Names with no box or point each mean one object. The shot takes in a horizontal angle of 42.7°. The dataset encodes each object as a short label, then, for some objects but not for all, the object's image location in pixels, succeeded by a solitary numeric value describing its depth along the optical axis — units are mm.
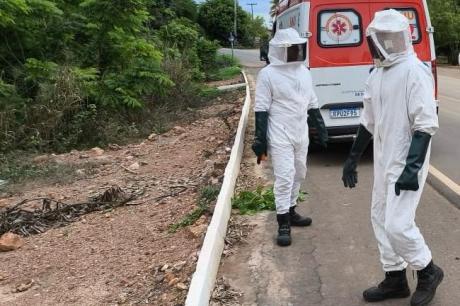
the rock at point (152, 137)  11874
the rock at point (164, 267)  4918
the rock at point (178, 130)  12812
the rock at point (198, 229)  5562
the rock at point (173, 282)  4559
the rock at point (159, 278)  4742
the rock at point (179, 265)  4855
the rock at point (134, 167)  8994
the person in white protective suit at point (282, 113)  5430
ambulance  8273
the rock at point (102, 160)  9527
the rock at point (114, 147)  10898
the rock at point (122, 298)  4477
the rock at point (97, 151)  10297
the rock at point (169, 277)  4670
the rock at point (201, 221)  5896
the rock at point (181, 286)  4414
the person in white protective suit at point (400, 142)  3627
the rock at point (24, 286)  4929
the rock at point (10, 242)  5934
